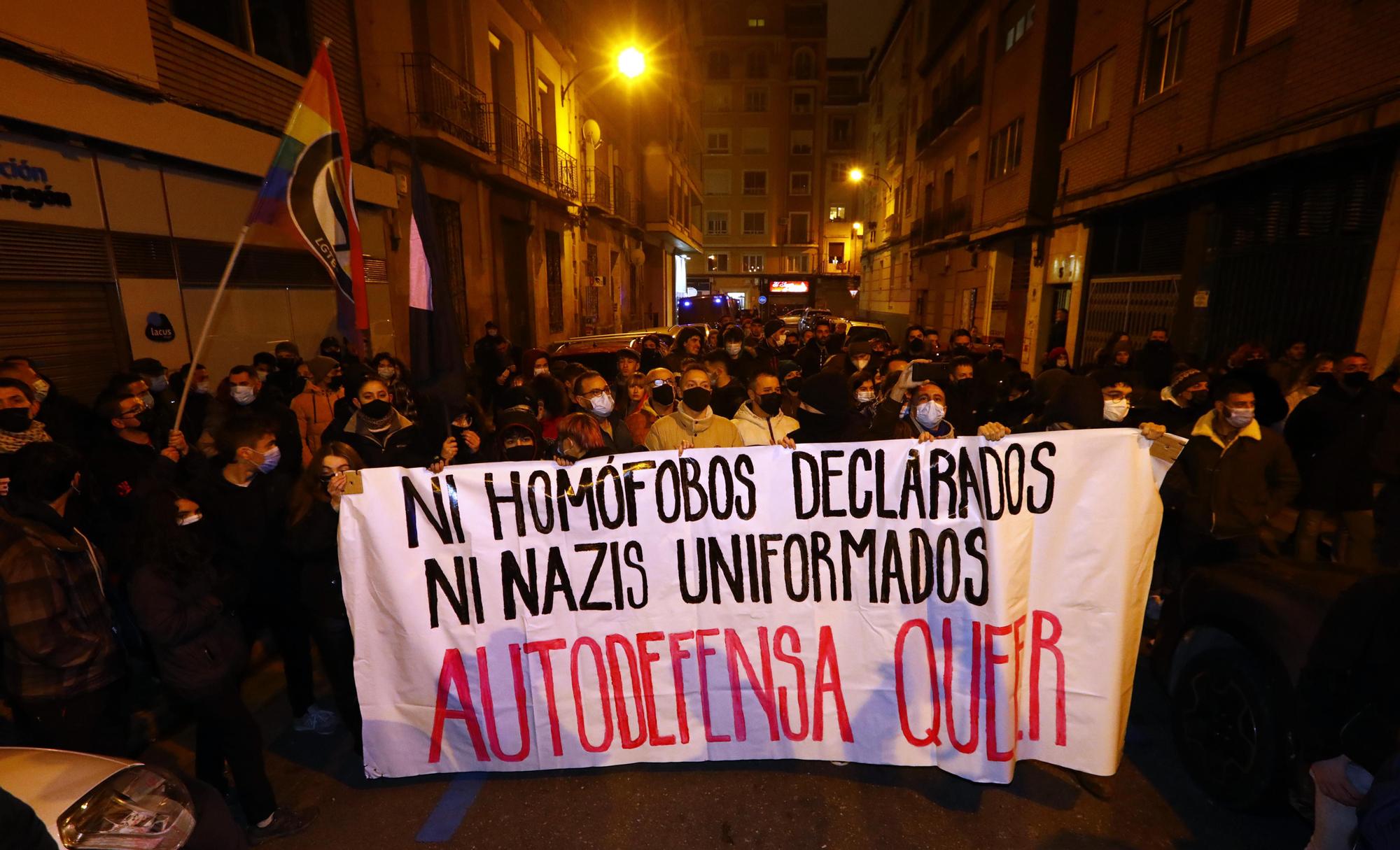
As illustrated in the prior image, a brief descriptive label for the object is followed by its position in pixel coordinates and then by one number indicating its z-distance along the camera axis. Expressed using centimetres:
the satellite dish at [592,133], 2284
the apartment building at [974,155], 1792
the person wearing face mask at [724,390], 571
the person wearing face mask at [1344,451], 528
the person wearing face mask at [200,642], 280
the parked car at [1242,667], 288
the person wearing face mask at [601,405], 479
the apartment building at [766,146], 5659
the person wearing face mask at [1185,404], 546
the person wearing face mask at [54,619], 274
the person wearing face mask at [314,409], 646
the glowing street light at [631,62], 1382
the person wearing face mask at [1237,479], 429
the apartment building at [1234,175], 805
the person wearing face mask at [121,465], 412
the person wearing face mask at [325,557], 340
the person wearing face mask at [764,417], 485
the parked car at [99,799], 201
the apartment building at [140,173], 694
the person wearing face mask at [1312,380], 604
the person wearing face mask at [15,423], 393
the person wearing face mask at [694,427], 468
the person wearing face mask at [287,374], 771
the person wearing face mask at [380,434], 454
